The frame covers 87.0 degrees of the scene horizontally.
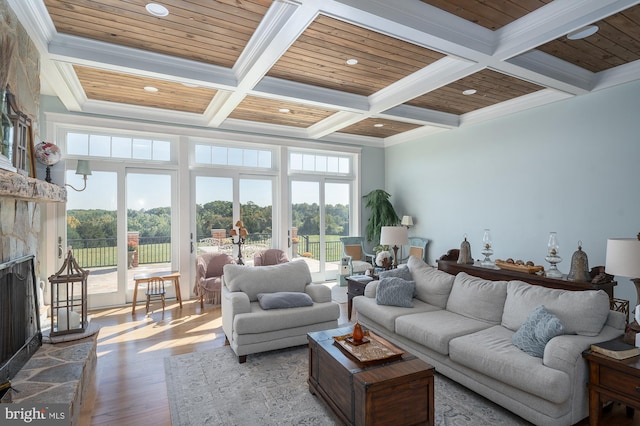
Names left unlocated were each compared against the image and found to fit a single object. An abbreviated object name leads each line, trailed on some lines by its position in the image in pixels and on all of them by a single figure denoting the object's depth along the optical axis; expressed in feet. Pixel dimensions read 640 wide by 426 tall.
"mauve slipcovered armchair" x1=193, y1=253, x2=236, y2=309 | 16.65
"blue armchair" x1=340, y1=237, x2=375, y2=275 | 22.32
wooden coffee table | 6.65
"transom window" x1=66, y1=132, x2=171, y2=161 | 16.53
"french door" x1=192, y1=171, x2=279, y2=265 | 19.03
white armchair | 10.79
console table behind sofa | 10.12
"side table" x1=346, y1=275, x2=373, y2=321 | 14.14
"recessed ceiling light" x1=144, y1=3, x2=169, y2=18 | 8.68
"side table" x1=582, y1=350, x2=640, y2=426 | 6.48
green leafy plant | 22.64
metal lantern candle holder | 9.75
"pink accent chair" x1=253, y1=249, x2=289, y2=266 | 19.21
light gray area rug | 7.76
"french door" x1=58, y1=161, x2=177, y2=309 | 16.43
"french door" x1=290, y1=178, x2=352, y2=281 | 22.11
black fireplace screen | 7.20
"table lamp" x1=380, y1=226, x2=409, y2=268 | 14.98
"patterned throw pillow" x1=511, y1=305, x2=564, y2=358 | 7.80
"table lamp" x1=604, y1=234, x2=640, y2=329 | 7.66
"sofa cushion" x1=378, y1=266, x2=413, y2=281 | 12.98
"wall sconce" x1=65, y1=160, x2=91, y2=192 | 13.81
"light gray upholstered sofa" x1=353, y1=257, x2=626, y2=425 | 7.08
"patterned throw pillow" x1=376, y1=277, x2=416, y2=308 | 12.01
